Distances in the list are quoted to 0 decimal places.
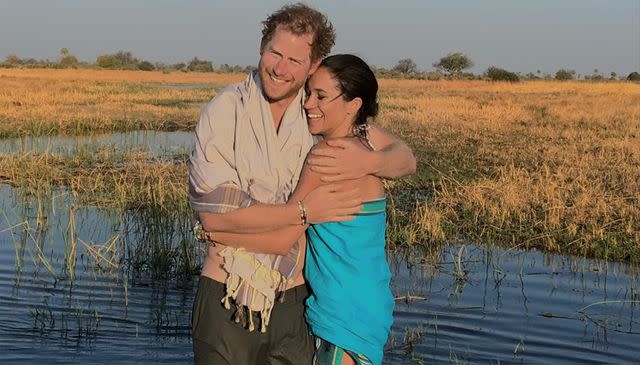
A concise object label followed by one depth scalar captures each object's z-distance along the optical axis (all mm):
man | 2658
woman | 2707
